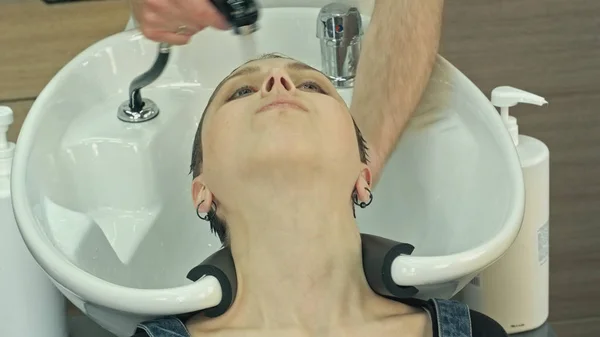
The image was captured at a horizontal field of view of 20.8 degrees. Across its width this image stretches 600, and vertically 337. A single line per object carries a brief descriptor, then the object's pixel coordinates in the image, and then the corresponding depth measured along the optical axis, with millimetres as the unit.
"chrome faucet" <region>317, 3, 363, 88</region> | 1633
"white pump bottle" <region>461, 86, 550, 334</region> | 1563
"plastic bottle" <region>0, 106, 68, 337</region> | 1536
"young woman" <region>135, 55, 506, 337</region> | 1434
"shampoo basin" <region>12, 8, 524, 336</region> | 1399
